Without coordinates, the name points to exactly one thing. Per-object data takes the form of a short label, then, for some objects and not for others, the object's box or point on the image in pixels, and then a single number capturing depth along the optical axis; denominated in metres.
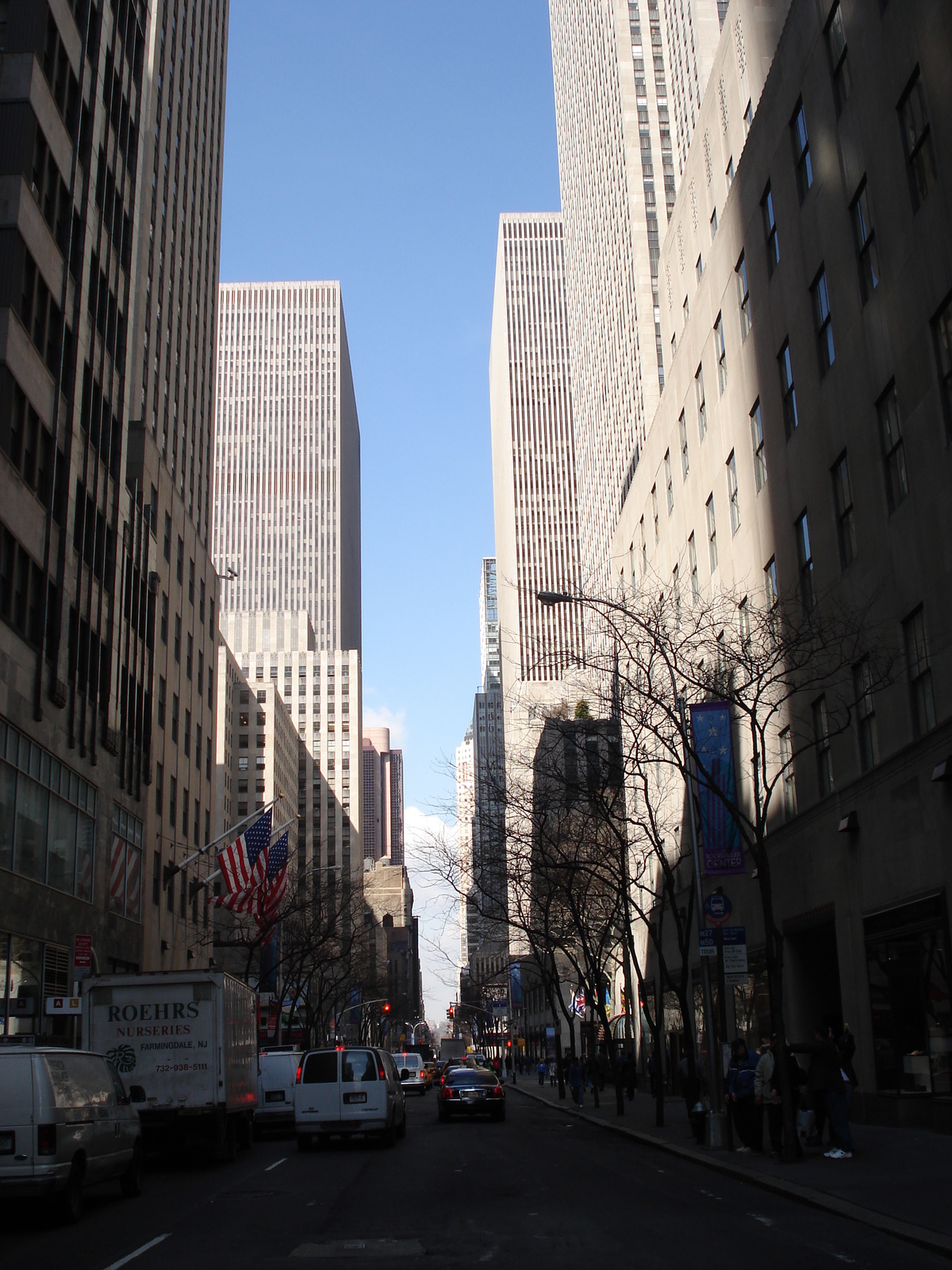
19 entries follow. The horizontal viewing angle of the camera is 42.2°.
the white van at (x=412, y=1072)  63.75
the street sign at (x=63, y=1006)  24.06
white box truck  21.72
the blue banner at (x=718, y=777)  25.67
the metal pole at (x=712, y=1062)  21.98
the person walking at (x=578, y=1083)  43.56
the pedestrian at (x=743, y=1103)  20.61
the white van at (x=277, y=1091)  32.75
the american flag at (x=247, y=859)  38.28
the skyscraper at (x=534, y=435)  160.75
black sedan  35.56
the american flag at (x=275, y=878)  41.09
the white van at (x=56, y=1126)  13.37
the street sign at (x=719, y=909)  23.44
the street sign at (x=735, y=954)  21.69
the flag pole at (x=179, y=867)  41.43
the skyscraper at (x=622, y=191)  76.95
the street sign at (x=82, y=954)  26.50
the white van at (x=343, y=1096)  25.91
